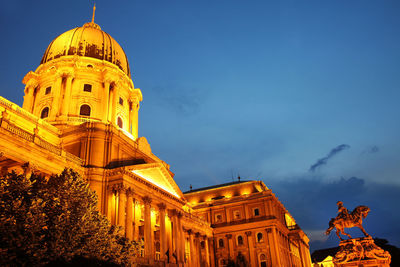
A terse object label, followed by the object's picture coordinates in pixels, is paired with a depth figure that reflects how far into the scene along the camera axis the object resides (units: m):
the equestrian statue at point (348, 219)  25.09
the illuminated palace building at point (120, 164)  34.28
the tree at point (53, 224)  17.19
